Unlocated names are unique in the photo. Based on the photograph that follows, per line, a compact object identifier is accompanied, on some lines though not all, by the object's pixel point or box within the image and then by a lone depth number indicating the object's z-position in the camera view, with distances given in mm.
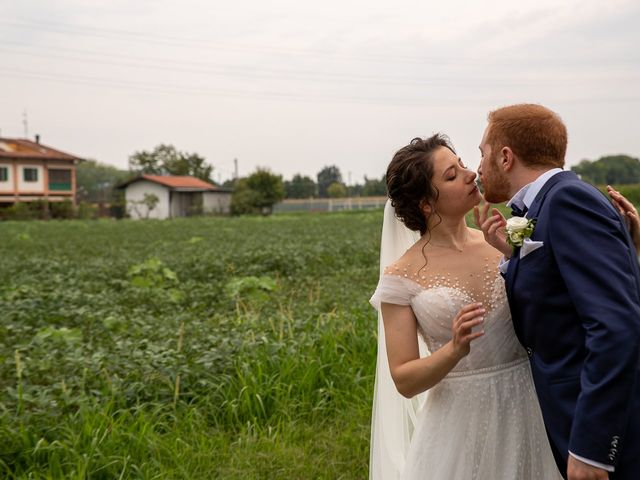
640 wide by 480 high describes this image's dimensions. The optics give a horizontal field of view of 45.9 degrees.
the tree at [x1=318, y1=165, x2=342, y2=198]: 108388
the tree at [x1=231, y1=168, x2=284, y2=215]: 68375
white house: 70375
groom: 2047
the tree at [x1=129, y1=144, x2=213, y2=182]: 90562
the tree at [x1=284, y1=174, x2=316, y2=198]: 96375
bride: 2713
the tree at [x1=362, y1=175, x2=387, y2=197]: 81312
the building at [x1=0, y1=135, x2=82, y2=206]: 61750
